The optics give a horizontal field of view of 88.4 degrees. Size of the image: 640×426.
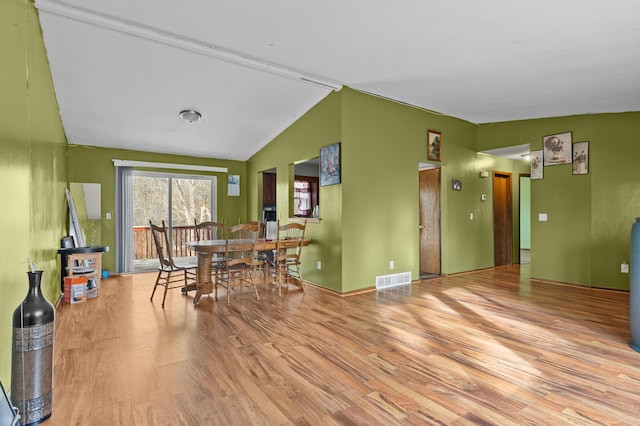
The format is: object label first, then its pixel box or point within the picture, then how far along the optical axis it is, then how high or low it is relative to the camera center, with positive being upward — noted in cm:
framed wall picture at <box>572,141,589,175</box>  503 +82
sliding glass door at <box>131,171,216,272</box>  677 +13
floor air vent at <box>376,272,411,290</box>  490 -105
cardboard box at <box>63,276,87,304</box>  417 -96
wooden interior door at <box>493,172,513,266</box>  692 -20
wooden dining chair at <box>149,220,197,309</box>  409 -67
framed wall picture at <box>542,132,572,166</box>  521 +100
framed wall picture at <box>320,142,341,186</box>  462 +69
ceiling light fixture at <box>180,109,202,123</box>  500 +150
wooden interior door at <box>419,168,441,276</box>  589 -19
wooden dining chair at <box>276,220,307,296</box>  465 -64
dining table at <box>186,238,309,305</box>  407 -49
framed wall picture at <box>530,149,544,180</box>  550 +77
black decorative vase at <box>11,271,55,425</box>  172 -79
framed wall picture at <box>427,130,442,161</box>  559 +114
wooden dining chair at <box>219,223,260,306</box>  419 -62
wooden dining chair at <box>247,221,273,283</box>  452 -73
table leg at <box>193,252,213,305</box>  438 -80
